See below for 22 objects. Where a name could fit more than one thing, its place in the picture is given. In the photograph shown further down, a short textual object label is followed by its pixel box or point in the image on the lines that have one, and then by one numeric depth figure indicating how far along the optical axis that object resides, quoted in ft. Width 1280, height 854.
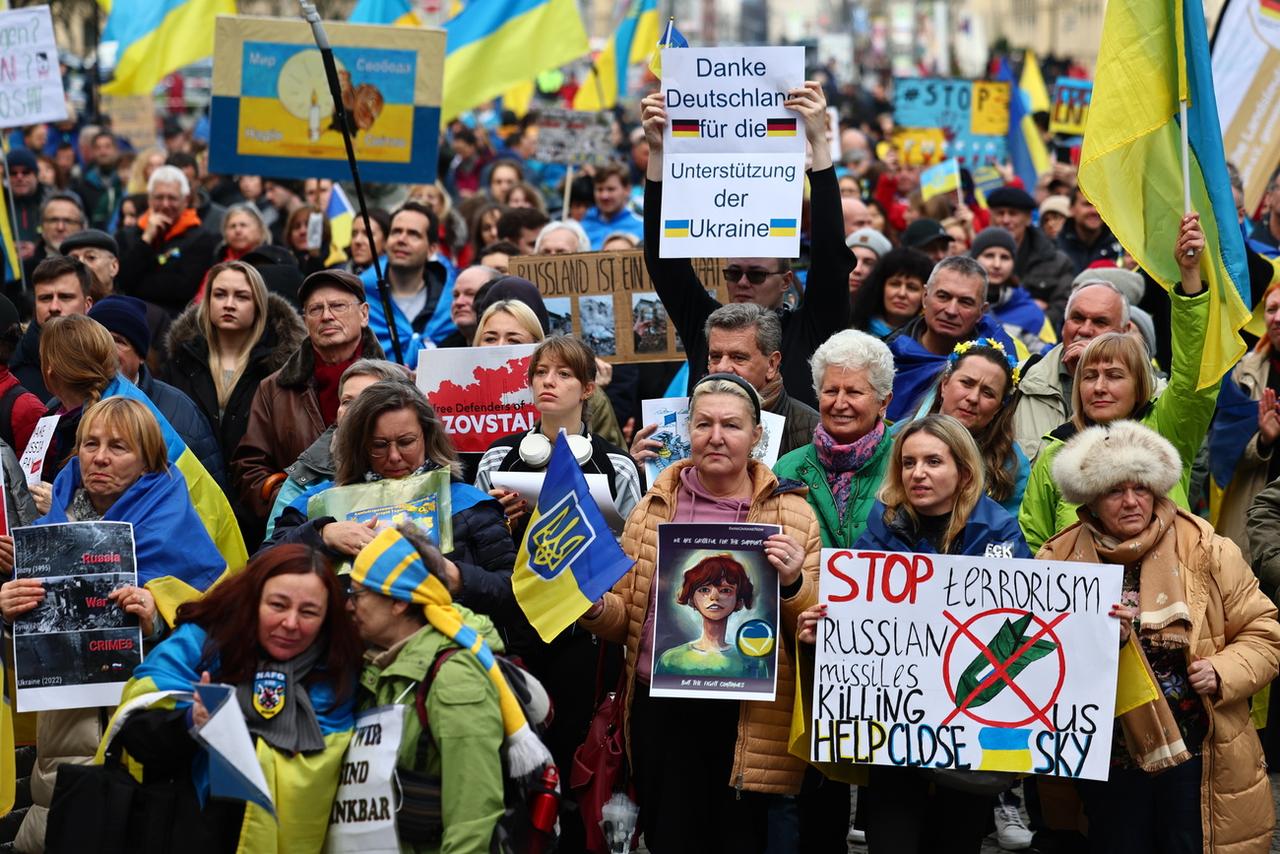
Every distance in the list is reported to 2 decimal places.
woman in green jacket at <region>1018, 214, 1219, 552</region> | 40.55
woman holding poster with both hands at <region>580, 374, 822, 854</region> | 36.37
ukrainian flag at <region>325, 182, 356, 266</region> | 75.31
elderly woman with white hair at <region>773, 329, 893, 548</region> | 38.14
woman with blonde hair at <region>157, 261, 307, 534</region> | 49.24
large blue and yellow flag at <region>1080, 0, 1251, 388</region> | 44.83
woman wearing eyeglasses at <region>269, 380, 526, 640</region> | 36.94
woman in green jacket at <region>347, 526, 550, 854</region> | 30.66
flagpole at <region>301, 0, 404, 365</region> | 51.49
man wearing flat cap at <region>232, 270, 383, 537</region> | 45.27
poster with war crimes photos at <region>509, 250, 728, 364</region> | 55.83
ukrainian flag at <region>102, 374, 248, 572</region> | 41.11
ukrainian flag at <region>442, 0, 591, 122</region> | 89.10
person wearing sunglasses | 45.47
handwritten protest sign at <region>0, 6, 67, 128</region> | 72.49
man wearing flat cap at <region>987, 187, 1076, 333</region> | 72.02
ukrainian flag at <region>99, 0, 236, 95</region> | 94.99
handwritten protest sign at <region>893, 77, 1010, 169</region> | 109.09
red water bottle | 32.35
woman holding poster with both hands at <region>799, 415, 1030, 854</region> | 35.58
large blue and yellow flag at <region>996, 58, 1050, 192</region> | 109.40
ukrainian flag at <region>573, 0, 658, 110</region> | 120.37
